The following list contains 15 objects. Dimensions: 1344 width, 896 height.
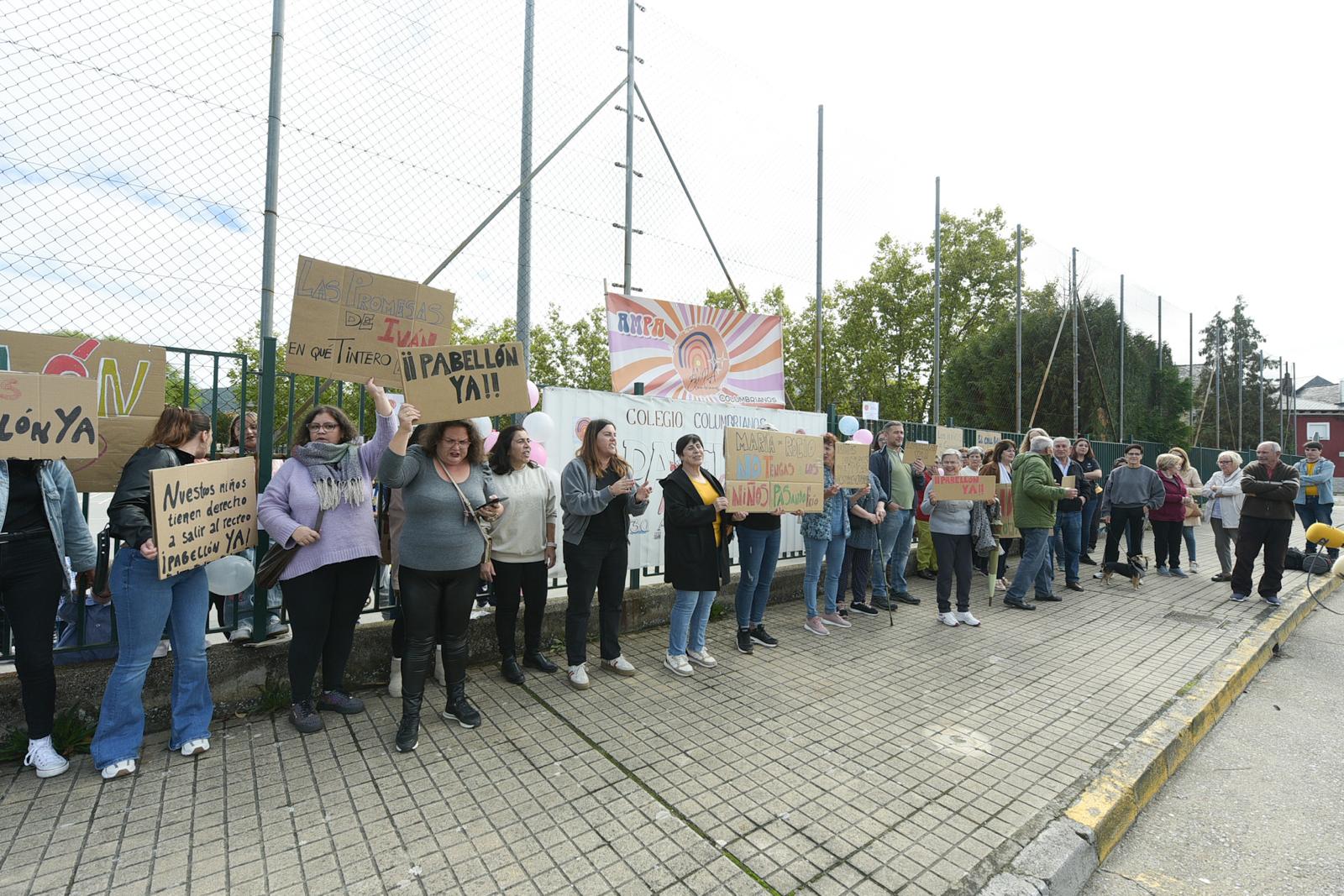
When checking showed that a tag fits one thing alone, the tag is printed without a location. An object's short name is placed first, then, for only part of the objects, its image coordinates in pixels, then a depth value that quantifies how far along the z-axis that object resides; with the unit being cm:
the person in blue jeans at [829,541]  588
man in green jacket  714
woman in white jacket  916
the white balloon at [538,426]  496
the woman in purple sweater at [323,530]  348
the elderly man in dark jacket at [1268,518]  734
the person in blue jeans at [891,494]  688
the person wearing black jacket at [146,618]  308
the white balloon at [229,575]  349
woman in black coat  466
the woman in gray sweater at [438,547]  343
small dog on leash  837
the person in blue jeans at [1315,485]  1042
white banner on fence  534
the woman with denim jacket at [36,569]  291
